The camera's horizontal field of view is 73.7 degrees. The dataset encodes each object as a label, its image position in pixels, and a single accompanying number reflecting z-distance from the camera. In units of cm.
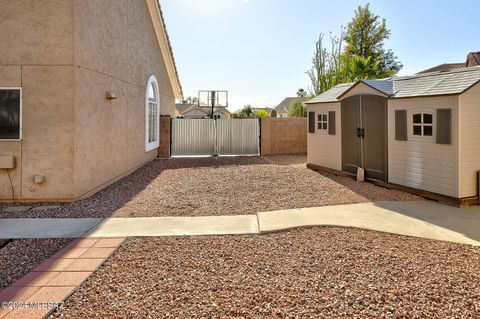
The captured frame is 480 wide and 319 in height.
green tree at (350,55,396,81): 2456
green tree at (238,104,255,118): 4192
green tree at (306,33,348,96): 2473
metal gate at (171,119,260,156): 1622
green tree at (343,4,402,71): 3991
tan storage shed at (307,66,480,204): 699
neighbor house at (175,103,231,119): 5236
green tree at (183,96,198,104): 8809
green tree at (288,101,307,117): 3413
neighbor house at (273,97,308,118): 6241
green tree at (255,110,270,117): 3540
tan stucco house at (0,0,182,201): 713
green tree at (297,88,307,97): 7076
